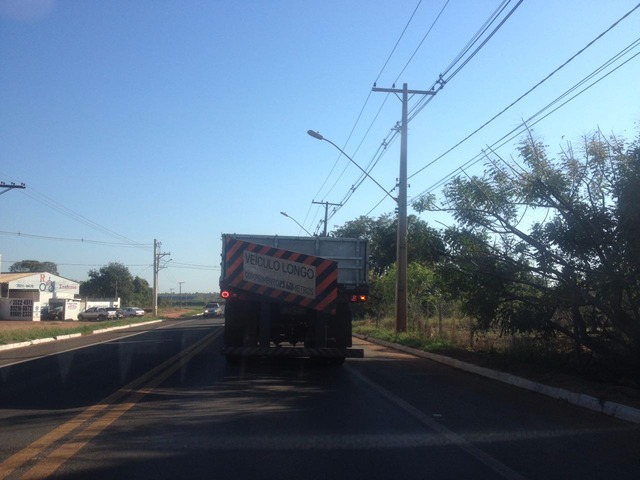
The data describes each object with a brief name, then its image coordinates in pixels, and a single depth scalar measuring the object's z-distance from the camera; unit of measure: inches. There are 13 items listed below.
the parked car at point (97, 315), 2498.8
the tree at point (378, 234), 1656.0
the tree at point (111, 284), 4505.4
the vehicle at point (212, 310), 2883.4
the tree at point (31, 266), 5241.1
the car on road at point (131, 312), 2802.7
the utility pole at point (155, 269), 2719.0
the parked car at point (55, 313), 2514.8
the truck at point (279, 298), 527.8
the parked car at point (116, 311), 2583.4
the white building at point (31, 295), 2454.5
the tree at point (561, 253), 431.2
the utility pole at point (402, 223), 888.3
